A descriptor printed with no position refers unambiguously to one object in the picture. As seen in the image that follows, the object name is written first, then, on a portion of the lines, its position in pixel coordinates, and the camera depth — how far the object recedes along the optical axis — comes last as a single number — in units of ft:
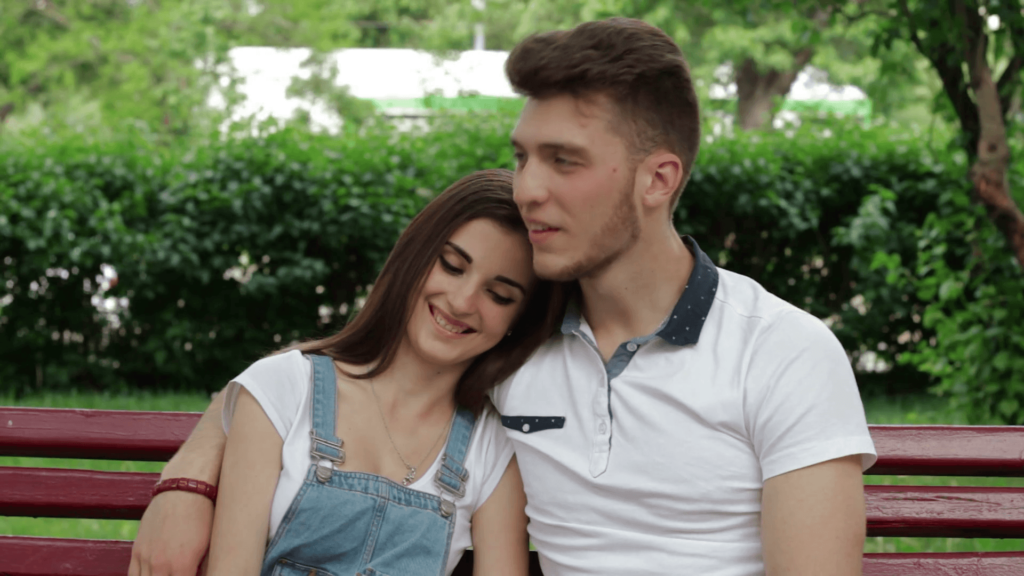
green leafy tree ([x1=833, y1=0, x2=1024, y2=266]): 13.15
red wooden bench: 7.75
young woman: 7.08
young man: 6.33
